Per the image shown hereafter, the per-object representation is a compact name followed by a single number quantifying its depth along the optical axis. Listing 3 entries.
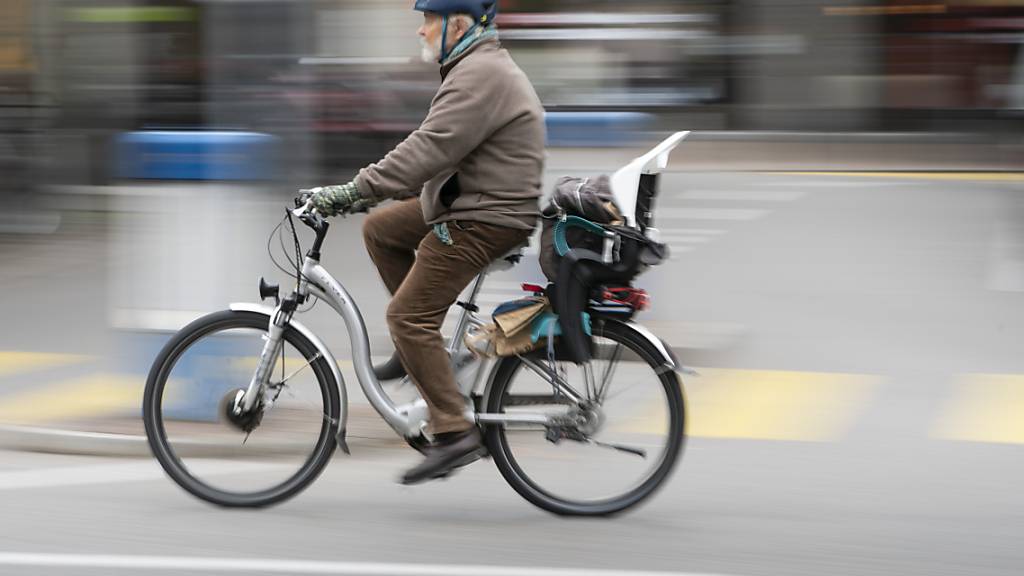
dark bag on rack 8.84
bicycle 9.23
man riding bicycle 8.65
